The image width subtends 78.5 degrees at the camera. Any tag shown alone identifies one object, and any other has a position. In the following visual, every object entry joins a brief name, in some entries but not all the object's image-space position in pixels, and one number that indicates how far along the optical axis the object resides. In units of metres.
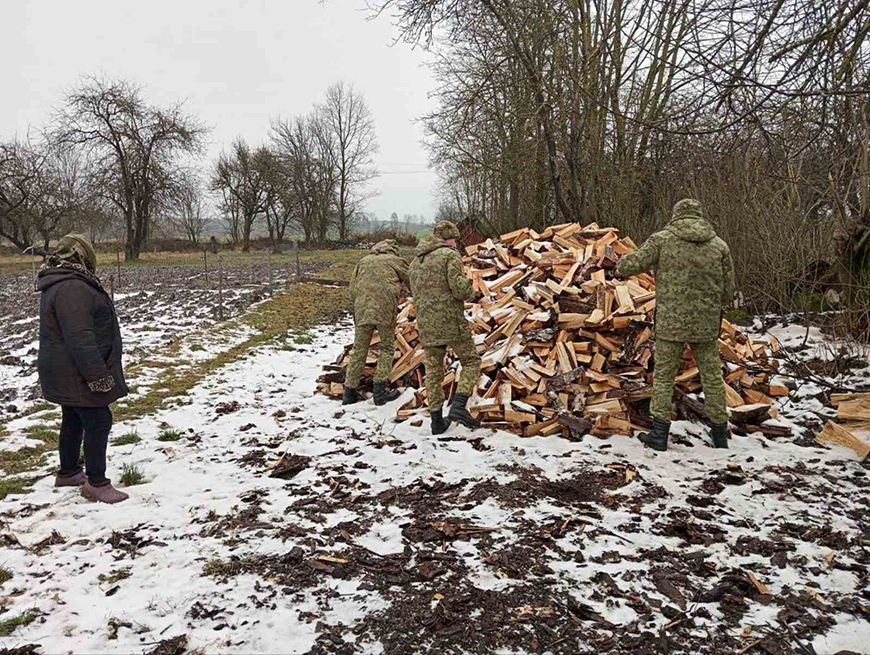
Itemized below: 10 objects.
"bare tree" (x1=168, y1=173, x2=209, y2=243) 31.08
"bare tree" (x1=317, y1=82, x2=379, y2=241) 46.25
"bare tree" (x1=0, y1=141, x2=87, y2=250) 26.92
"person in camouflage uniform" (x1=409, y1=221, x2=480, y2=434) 5.19
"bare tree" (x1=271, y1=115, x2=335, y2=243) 44.06
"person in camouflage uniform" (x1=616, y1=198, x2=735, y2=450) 4.69
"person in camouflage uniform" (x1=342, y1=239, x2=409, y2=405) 6.20
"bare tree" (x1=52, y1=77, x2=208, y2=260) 28.47
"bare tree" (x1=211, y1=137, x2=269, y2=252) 43.56
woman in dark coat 3.62
